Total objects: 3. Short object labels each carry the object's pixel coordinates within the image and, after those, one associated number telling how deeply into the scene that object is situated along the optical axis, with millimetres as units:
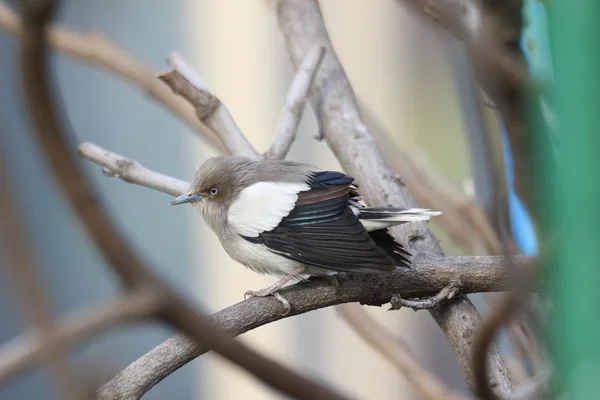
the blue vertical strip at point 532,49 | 4607
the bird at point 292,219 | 4606
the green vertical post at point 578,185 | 3086
